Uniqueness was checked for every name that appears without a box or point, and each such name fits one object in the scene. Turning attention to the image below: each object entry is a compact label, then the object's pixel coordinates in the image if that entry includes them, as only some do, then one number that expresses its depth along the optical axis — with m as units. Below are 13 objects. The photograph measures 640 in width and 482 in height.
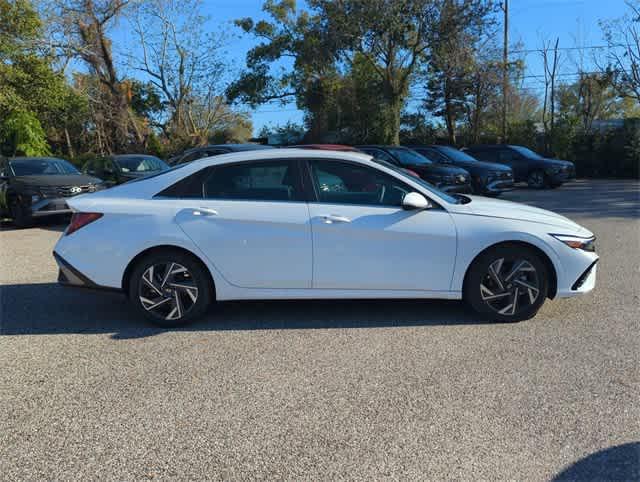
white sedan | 4.64
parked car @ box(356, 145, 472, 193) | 13.51
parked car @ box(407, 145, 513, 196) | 14.98
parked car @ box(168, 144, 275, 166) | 11.35
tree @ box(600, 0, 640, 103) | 22.41
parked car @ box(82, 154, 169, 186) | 12.98
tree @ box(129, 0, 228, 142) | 27.19
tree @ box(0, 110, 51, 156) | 21.81
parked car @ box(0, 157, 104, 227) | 10.88
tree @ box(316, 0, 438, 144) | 22.94
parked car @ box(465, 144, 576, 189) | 17.64
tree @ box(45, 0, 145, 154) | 22.53
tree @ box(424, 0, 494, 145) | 22.88
